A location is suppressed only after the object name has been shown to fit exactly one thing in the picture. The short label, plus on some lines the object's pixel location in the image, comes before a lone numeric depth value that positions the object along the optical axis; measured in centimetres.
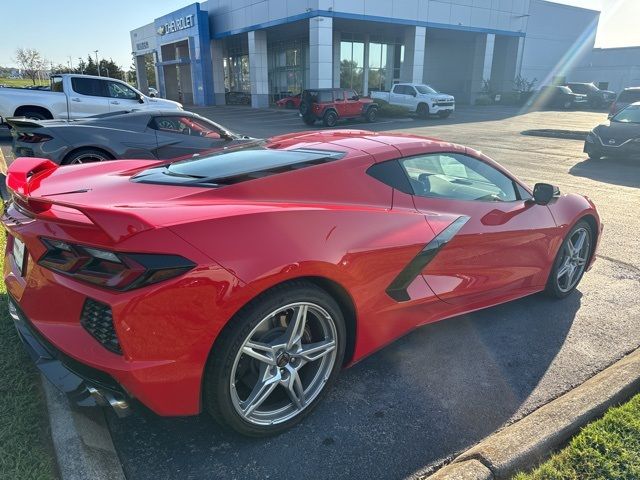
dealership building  2988
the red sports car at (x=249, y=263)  192
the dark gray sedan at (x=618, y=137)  1133
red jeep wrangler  2088
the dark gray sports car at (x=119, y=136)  676
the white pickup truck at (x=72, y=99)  1331
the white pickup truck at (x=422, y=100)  2484
